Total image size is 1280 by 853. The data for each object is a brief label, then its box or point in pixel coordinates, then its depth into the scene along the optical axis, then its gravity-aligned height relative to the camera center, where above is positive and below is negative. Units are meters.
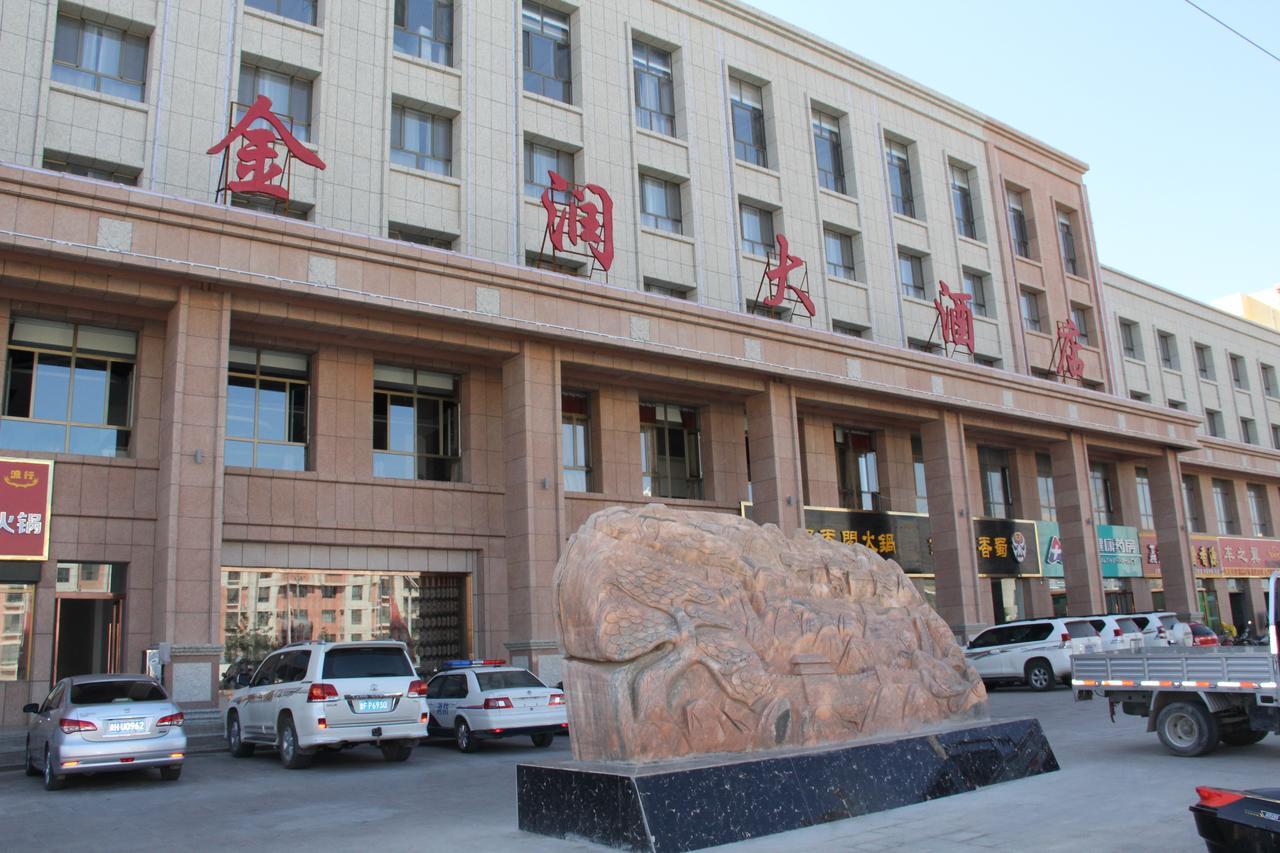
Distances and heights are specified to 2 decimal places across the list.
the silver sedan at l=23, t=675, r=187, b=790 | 11.34 -0.98
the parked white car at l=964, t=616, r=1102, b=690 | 21.36 -0.93
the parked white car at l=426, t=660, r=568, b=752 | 14.52 -1.14
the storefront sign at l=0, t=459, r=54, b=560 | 15.75 +2.08
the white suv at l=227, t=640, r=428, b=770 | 12.74 -0.86
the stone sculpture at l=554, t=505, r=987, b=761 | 8.34 -0.27
